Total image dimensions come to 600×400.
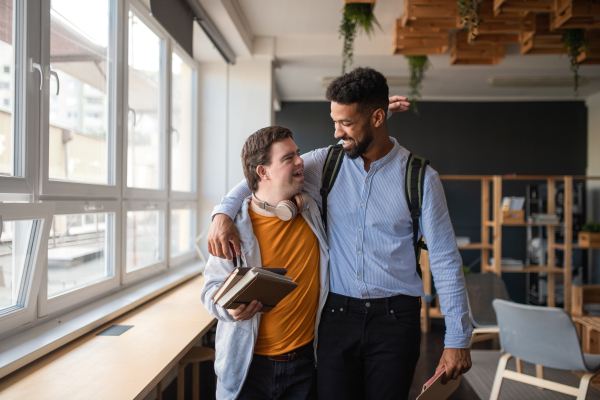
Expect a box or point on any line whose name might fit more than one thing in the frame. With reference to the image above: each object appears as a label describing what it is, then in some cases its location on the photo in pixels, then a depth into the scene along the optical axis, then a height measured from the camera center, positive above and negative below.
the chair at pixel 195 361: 2.57 -1.00
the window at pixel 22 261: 1.91 -0.31
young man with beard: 1.56 -0.24
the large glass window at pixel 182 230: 4.60 -0.38
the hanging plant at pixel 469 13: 3.40 +1.48
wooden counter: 1.58 -0.72
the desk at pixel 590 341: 3.52 -1.14
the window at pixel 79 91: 2.32 +0.62
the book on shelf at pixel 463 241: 5.65 -0.55
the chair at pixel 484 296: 4.16 -0.96
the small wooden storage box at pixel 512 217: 5.32 -0.21
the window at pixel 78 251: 2.37 -0.34
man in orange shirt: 1.55 -0.29
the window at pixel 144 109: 3.32 +0.72
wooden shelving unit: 5.16 -0.58
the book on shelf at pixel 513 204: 5.38 -0.05
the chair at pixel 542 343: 2.63 -0.91
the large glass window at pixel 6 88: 1.87 +0.47
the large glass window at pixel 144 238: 3.34 -0.36
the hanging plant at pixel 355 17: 3.92 +1.66
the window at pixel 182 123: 4.57 +0.82
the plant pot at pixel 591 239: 5.43 -0.48
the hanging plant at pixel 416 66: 4.93 +1.53
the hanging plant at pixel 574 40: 4.27 +1.58
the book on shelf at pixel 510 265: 5.48 -0.83
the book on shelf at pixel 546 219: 5.57 -0.24
